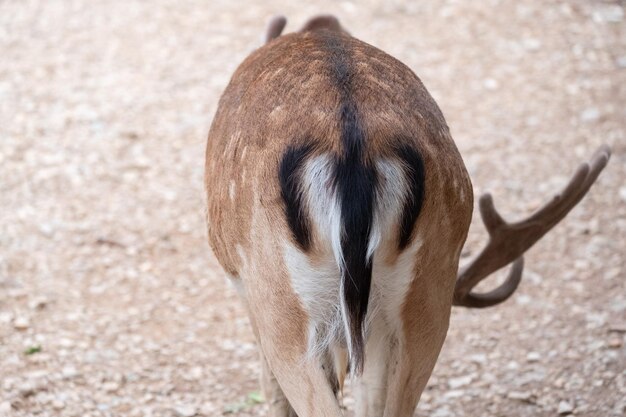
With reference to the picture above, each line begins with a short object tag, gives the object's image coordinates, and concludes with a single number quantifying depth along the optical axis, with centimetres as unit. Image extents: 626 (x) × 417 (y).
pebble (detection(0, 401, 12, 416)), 855
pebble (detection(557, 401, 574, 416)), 895
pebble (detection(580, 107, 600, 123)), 1479
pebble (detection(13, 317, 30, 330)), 1018
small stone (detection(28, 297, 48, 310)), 1059
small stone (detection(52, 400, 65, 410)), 885
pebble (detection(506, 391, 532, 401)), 929
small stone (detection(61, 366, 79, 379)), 943
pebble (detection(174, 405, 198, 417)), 904
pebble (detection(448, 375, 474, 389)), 963
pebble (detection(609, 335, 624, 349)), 988
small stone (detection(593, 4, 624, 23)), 1775
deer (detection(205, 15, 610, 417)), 559
